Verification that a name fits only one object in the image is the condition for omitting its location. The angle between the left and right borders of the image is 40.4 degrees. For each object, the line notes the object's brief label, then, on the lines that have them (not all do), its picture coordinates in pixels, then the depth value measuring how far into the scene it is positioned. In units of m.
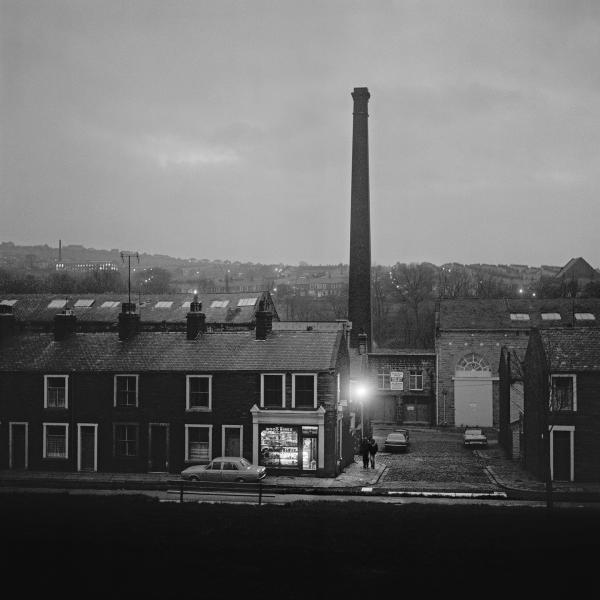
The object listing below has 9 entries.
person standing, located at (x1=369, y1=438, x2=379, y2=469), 39.06
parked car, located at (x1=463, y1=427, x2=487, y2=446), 48.72
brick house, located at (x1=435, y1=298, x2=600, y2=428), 62.19
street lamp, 46.78
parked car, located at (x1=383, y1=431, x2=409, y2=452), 46.22
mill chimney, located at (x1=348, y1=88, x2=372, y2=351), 60.56
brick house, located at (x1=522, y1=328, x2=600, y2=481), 34.62
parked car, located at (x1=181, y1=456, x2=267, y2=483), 33.31
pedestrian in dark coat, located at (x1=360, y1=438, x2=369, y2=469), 39.09
